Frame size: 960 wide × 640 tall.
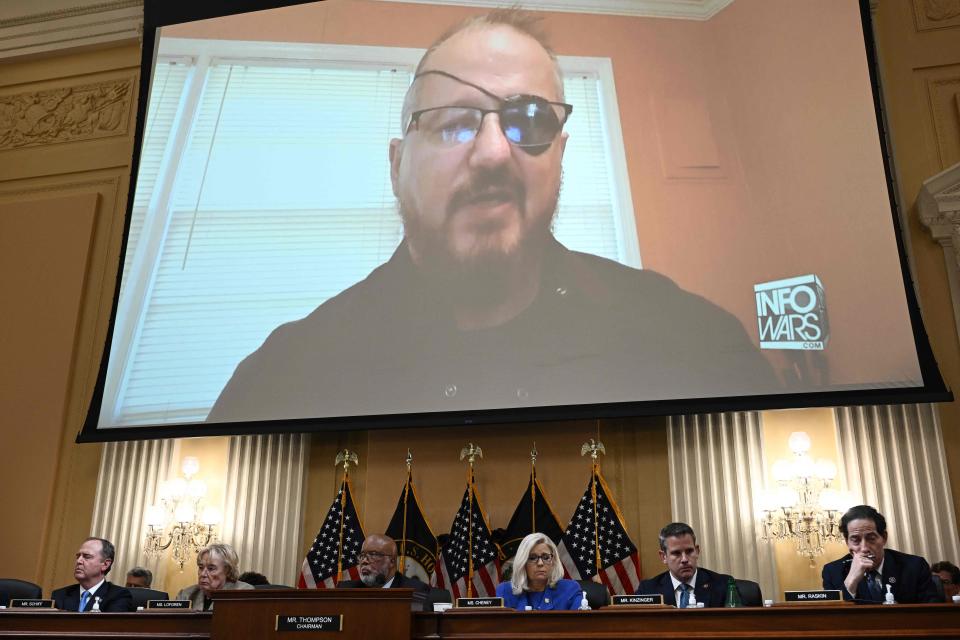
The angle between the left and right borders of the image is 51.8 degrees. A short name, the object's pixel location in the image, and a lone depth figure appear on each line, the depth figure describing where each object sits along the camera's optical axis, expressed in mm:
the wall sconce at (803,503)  6004
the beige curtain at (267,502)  6883
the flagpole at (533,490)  6453
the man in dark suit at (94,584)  5348
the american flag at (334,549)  6539
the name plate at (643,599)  3980
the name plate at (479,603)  4164
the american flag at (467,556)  6332
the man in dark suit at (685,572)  4871
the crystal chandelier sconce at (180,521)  6980
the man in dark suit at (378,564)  5672
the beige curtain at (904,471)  5926
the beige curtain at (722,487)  6160
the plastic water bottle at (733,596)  4167
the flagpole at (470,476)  6371
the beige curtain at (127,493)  7141
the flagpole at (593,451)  6422
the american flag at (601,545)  6105
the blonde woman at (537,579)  4938
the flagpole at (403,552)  6493
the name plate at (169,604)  4500
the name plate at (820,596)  3840
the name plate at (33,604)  4680
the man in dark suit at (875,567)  4645
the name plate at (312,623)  3904
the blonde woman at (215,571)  5598
